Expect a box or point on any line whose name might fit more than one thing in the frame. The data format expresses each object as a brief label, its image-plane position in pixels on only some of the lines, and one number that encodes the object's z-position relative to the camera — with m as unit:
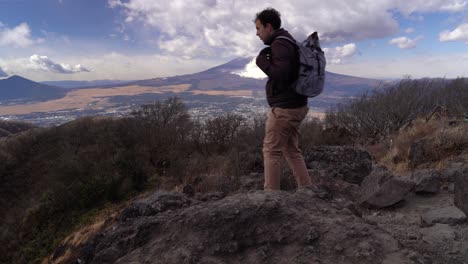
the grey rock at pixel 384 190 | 3.51
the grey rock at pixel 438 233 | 2.33
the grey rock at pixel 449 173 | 4.03
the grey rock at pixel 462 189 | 2.64
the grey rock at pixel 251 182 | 4.56
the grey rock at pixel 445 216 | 2.68
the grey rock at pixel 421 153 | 5.23
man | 2.77
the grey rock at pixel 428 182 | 3.72
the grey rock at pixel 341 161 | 4.85
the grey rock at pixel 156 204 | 2.88
